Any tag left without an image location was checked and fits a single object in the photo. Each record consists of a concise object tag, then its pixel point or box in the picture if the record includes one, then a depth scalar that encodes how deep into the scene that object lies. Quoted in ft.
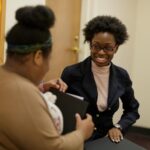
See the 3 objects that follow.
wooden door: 11.32
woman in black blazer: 6.13
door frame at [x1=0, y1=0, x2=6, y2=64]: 8.08
